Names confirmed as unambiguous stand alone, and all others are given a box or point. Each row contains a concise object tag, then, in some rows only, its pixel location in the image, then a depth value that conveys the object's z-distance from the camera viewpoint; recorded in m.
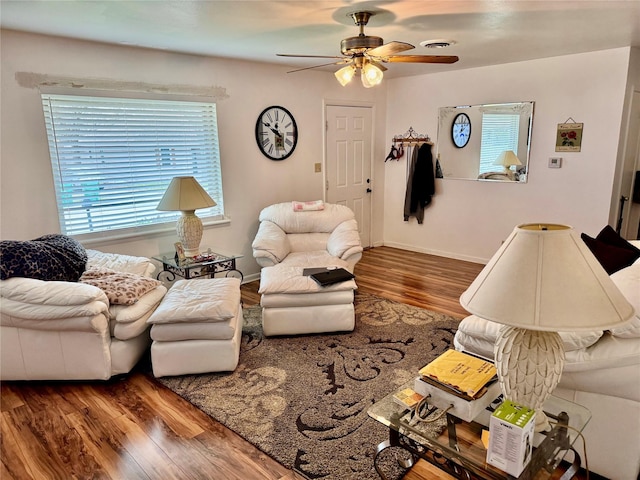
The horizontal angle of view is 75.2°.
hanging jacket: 5.47
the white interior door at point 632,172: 4.20
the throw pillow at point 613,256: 2.27
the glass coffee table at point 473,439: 1.39
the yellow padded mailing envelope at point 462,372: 1.58
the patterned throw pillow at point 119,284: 2.71
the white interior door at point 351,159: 5.35
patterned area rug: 2.08
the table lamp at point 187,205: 3.54
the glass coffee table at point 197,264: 3.60
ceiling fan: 2.52
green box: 1.29
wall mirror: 4.68
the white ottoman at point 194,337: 2.66
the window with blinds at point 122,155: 3.36
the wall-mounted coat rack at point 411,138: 5.50
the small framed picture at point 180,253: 3.65
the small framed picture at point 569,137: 4.27
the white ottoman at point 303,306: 3.22
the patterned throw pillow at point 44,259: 2.52
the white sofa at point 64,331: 2.48
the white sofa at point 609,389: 1.73
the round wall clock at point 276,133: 4.59
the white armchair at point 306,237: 3.88
